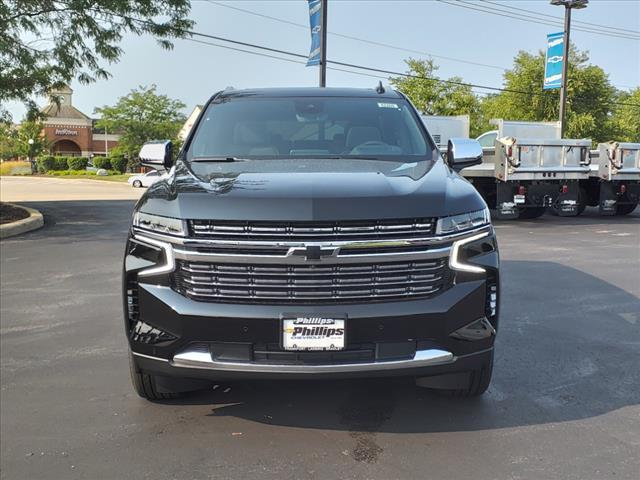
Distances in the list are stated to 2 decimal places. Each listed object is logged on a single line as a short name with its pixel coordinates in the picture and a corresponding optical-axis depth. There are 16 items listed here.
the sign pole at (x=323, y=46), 18.33
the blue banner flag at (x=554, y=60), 23.30
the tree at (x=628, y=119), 42.03
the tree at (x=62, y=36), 13.01
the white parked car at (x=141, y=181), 32.47
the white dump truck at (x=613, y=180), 14.10
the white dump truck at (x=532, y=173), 12.77
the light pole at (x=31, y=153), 65.64
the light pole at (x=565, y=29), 23.39
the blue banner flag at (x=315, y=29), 18.28
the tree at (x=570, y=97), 35.94
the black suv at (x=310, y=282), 2.89
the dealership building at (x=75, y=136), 86.31
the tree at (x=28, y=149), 70.53
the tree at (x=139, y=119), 62.56
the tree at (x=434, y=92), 38.50
